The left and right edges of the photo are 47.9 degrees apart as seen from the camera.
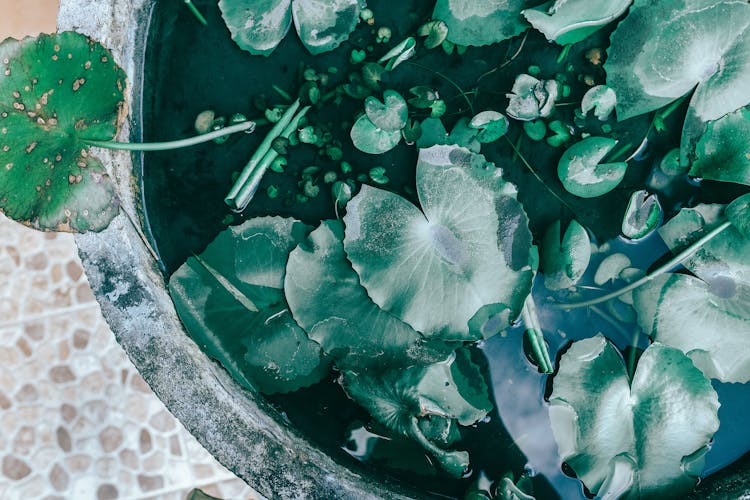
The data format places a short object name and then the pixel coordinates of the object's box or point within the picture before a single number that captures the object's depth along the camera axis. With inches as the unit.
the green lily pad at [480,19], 27.9
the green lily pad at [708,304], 27.6
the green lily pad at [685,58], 27.2
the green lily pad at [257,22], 28.1
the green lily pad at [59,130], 25.9
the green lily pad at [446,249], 26.9
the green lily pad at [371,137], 28.2
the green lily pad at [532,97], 28.5
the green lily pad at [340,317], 27.2
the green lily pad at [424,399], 27.2
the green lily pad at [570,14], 27.1
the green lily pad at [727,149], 27.1
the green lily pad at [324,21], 28.2
